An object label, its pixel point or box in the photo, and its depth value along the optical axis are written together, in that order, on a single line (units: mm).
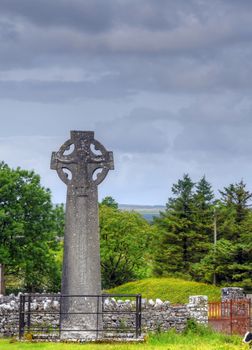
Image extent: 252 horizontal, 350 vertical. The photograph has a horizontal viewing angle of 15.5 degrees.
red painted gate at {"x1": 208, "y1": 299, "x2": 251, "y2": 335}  33000
